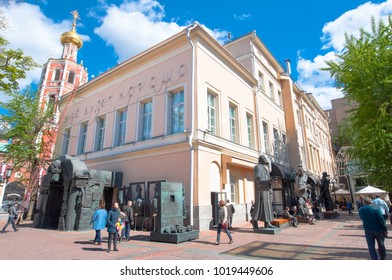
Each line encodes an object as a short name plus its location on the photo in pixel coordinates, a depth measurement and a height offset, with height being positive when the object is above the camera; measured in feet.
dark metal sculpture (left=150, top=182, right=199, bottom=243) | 27.91 -1.90
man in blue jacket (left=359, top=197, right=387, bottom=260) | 17.17 -1.99
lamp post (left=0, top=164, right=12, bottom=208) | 111.48 +7.01
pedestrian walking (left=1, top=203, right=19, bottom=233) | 37.81 -1.57
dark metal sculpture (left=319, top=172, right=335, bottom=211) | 63.31 +1.67
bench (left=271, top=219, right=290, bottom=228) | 36.50 -3.36
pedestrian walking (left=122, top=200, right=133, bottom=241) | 29.81 -2.18
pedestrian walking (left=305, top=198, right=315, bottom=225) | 44.86 -2.62
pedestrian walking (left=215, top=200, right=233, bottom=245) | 26.37 -2.08
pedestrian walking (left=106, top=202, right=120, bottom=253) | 23.30 -2.14
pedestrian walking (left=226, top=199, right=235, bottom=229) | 38.13 -1.19
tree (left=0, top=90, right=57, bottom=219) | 64.80 +19.56
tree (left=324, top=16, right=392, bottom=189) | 48.65 +23.30
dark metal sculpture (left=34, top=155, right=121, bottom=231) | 39.40 +1.64
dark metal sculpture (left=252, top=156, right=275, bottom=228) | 34.99 +0.38
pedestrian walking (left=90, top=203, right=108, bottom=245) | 26.43 -2.07
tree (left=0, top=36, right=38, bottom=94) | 36.73 +22.00
